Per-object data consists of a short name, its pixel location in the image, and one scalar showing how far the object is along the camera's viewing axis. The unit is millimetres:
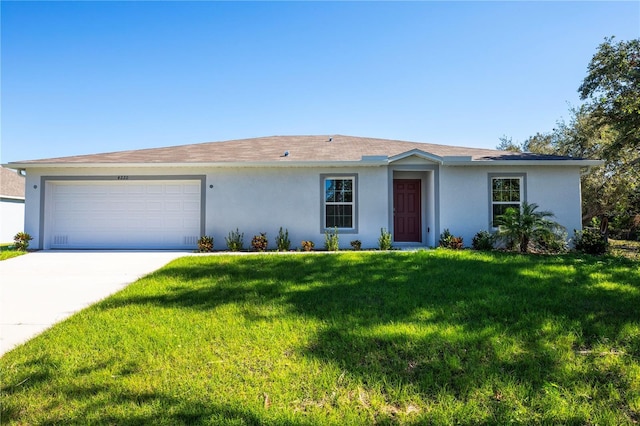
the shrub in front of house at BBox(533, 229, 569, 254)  9479
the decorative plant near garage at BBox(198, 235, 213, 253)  10109
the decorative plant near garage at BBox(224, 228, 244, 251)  10273
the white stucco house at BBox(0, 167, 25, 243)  18047
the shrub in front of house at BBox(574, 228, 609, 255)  9742
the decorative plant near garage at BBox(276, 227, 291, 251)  10297
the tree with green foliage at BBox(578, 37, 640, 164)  12023
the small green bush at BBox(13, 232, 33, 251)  10242
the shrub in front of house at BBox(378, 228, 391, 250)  10047
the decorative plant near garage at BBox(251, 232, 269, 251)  10164
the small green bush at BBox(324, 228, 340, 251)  10086
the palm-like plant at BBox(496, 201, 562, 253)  9008
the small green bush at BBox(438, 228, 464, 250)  10096
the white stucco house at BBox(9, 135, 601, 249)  10633
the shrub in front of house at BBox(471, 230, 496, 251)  9867
